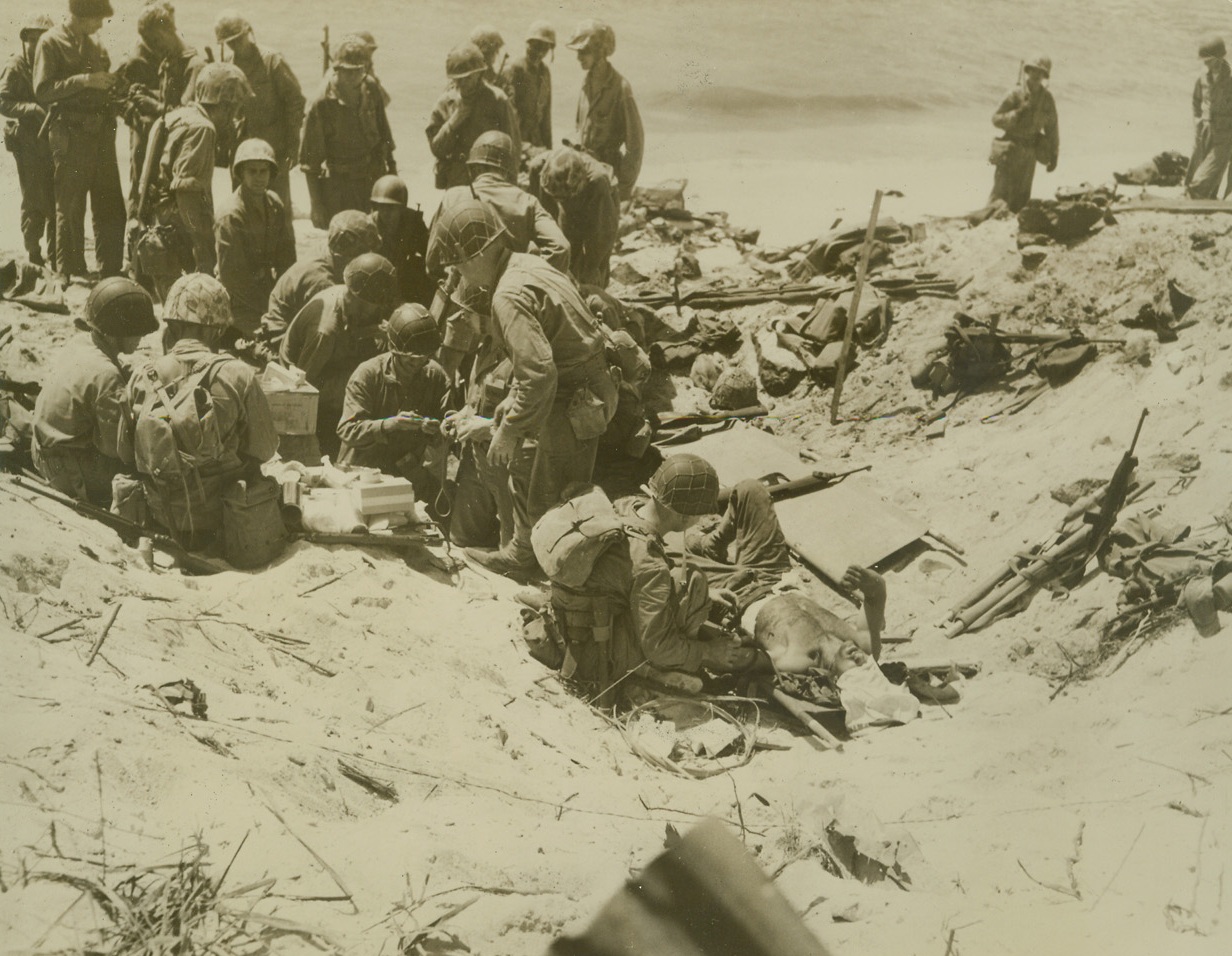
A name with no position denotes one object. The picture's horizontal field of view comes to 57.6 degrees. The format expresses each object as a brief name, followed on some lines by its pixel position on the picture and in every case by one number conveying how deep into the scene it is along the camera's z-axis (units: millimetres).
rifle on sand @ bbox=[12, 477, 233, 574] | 6152
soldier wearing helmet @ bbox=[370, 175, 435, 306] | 9242
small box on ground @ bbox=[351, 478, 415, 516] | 6656
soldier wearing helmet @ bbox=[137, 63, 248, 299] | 9266
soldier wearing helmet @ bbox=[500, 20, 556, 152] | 11820
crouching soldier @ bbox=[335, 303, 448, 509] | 7461
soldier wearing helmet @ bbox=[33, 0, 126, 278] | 9281
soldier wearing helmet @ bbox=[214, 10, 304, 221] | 10305
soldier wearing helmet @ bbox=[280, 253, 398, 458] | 7793
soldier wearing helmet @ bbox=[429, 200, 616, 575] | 6305
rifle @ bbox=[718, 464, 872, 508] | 8047
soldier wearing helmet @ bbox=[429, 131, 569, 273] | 7766
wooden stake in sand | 9078
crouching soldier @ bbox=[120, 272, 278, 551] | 5902
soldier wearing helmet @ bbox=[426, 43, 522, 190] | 9898
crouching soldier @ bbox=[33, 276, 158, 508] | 5988
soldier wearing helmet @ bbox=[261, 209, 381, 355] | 8336
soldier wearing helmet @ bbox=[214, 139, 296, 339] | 8664
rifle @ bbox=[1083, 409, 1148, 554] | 6148
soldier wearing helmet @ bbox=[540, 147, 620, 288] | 9273
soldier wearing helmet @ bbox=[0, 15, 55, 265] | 9617
